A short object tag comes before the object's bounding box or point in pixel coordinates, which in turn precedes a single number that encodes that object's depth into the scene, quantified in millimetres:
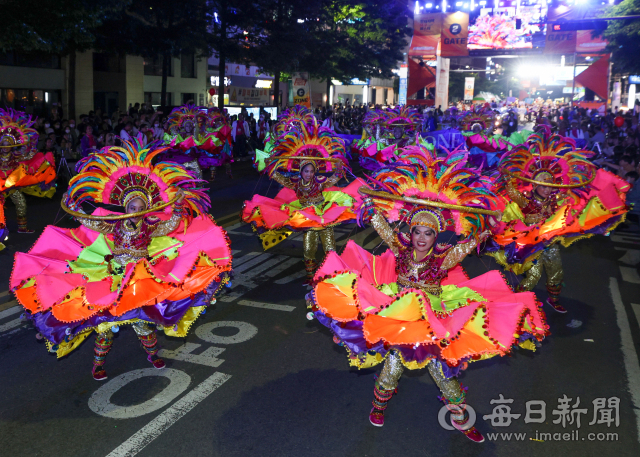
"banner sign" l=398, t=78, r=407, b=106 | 69375
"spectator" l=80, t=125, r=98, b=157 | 14195
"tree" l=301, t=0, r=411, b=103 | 31203
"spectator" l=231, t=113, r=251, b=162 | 22812
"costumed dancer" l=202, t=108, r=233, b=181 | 15844
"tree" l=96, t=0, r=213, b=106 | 19859
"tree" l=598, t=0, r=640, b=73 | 29359
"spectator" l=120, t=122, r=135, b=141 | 15886
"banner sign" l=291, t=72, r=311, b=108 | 22969
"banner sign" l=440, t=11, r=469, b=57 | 38844
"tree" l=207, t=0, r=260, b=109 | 24016
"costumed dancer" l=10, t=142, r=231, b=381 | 4750
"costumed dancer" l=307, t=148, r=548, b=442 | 4008
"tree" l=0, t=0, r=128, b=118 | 12555
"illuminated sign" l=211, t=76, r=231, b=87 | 39731
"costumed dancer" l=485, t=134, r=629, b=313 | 6930
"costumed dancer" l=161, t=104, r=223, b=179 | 15148
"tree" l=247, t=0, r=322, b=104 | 25516
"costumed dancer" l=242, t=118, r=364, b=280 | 7887
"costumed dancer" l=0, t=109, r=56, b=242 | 10227
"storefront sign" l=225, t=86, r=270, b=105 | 41781
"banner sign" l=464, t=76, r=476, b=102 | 83188
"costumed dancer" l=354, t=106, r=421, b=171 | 15164
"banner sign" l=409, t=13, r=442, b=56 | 36906
